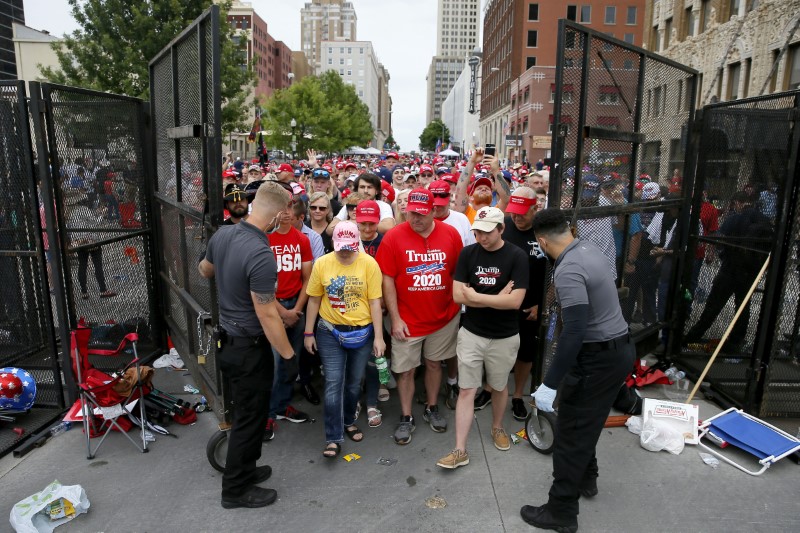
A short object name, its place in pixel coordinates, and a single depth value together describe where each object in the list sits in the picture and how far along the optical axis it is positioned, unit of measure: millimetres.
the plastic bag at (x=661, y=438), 4422
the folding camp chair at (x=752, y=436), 4177
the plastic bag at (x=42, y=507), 3243
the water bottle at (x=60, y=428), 4581
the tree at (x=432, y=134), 151575
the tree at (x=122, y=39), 16156
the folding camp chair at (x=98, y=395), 4238
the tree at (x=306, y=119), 42781
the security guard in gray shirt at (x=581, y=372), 3223
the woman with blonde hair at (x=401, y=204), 5788
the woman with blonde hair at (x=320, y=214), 5543
